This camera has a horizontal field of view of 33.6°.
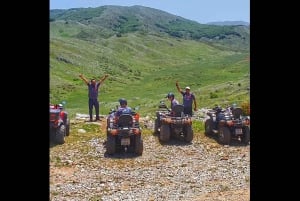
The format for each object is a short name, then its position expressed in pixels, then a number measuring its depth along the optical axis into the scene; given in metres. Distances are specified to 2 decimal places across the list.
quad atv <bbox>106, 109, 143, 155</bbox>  14.45
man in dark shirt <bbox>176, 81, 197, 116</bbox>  17.77
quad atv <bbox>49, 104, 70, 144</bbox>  15.40
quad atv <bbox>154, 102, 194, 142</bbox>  16.22
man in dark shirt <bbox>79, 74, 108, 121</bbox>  17.94
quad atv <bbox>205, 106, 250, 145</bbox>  16.11
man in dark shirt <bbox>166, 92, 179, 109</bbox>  16.91
